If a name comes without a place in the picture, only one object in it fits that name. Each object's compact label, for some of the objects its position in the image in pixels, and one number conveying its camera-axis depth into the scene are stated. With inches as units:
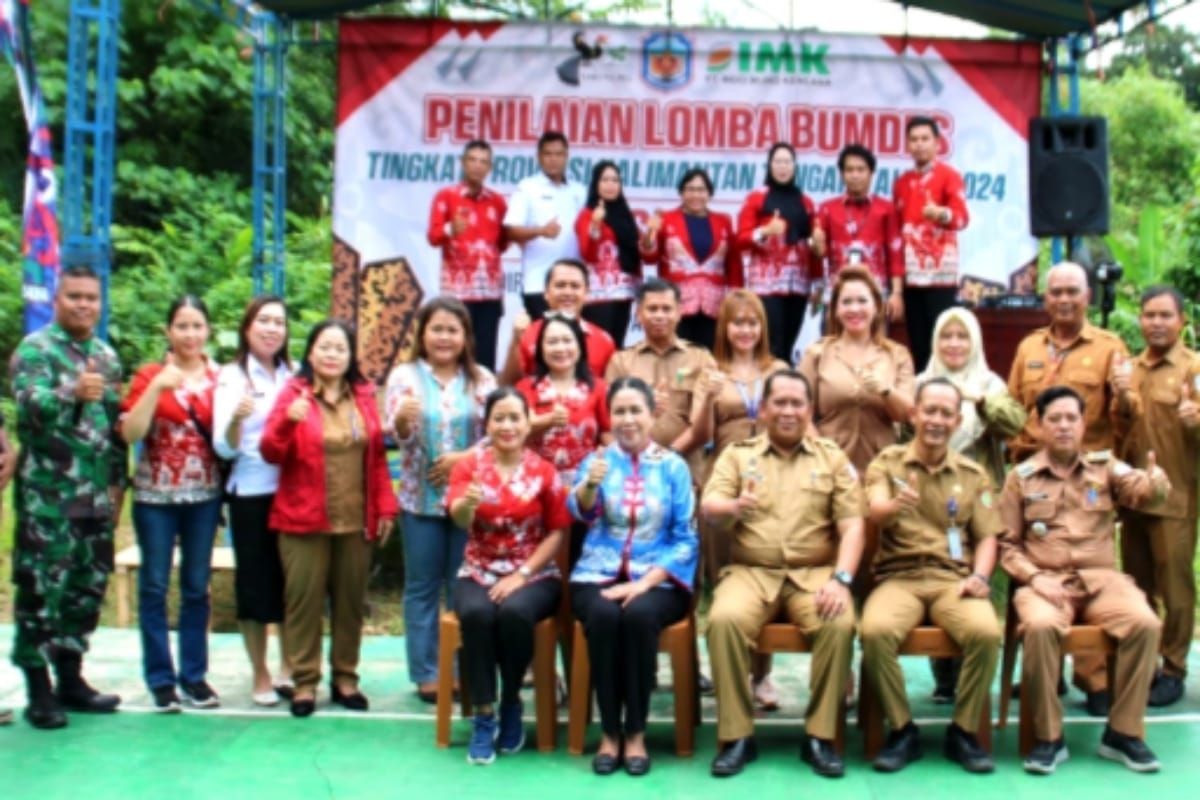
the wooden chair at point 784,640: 169.6
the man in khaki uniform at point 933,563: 166.4
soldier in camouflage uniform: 173.5
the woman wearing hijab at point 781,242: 263.6
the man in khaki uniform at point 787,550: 166.2
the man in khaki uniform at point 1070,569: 166.4
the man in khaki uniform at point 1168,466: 190.7
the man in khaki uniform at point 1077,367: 190.9
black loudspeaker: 280.5
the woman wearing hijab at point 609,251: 263.6
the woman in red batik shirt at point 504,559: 168.7
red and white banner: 319.3
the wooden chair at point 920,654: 168.9
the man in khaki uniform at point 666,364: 194.4
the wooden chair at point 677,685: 170.4
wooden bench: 243.1
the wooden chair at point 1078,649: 169.5
